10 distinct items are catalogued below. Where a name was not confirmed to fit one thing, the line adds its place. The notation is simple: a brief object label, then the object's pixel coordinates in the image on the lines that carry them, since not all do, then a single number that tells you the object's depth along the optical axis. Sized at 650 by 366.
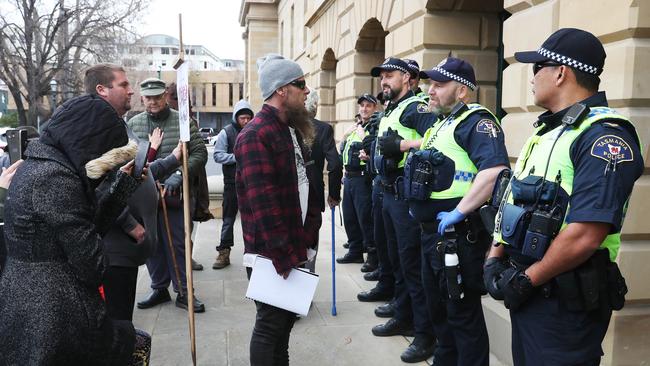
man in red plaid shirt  2.87
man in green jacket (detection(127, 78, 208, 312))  4.89
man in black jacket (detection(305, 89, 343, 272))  5.64
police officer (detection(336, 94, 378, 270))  6.25
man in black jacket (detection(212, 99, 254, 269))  6.34
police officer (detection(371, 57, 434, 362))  3.96
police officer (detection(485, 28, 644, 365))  2.00
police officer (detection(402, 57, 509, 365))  3.03
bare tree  24.23
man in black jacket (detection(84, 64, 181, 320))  3.15
